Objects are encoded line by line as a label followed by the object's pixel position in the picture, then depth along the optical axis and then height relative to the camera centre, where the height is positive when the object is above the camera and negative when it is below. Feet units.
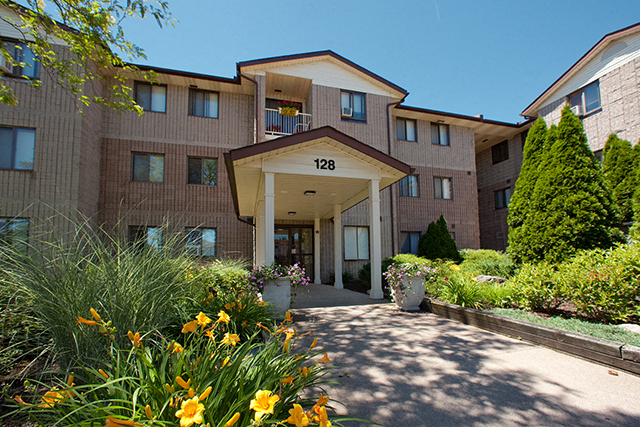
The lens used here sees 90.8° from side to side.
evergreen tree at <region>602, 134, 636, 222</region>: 37.70 +8.45
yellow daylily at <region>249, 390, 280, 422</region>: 3.94 -2.07
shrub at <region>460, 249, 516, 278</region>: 30.03 -2.49
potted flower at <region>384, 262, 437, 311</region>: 21.38 -2.98
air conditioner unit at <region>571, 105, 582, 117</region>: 47.56 +19.61
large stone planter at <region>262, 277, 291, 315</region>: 19.72 -3.21
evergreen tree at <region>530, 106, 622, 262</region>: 19.66 +2.43
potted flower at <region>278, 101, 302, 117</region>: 41.91 +17.69
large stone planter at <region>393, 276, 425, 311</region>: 21.38 -3.59
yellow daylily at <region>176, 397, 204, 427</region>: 3.89 -2.09
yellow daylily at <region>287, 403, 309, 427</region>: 4.04 -2.27
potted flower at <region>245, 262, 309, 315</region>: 19.54 -2.63
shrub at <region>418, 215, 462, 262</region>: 42.19 -0.50
